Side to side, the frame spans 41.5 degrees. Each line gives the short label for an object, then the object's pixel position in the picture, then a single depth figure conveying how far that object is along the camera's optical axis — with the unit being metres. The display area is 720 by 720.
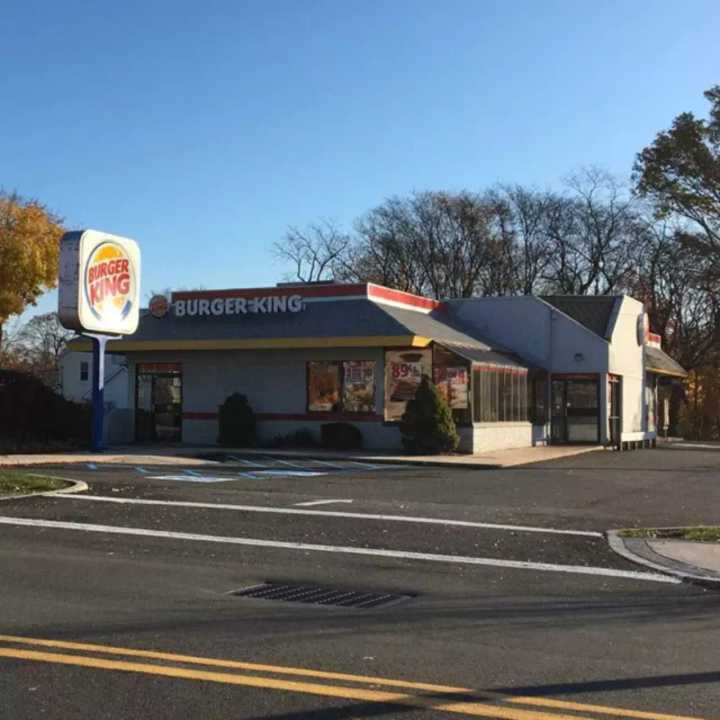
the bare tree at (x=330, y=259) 66.50
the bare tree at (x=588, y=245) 58.69
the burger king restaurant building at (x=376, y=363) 28.09
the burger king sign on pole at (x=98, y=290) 24.12
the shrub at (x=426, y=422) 26.08
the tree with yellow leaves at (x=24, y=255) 38.44
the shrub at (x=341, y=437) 28.08
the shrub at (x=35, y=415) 26.81
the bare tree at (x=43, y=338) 83.75
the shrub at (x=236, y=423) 28.83
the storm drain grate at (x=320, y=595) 8.28
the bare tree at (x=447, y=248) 60.62
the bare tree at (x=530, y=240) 60.28
